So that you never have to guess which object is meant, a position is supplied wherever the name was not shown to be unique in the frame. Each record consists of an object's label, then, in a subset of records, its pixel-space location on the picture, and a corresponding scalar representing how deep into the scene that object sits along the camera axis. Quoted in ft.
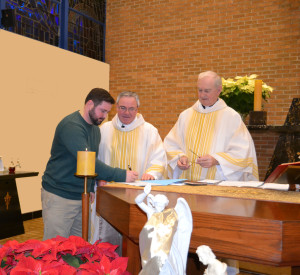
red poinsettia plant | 3.53
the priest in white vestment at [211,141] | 10.46
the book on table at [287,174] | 6.68
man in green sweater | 8.79
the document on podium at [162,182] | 7.63
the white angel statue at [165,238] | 3.09
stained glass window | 21.74
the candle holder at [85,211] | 6.22
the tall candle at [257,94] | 14.94
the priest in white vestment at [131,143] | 10.66
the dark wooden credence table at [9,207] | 16.92
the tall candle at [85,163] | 6.50
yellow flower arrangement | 15.74
